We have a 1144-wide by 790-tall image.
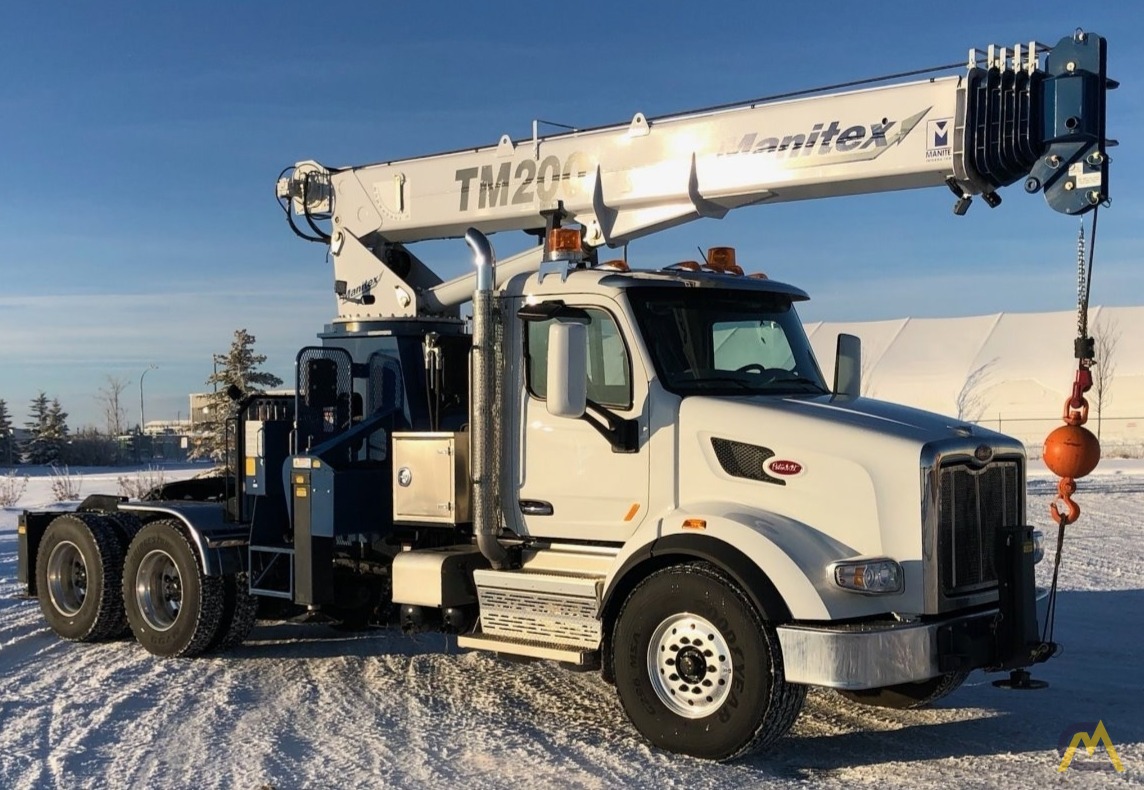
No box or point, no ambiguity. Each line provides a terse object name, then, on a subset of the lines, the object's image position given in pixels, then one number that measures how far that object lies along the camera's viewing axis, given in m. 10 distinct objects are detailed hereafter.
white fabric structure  56.80
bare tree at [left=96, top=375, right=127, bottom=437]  48.73
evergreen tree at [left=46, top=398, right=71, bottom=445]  57.04
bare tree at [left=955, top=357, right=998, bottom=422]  57.97
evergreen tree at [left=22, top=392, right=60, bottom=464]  54.06
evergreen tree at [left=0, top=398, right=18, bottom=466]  52.02
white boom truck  6.34
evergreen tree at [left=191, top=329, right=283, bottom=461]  31.78
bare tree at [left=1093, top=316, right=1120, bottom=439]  52.97
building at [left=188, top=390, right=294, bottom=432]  32.04
